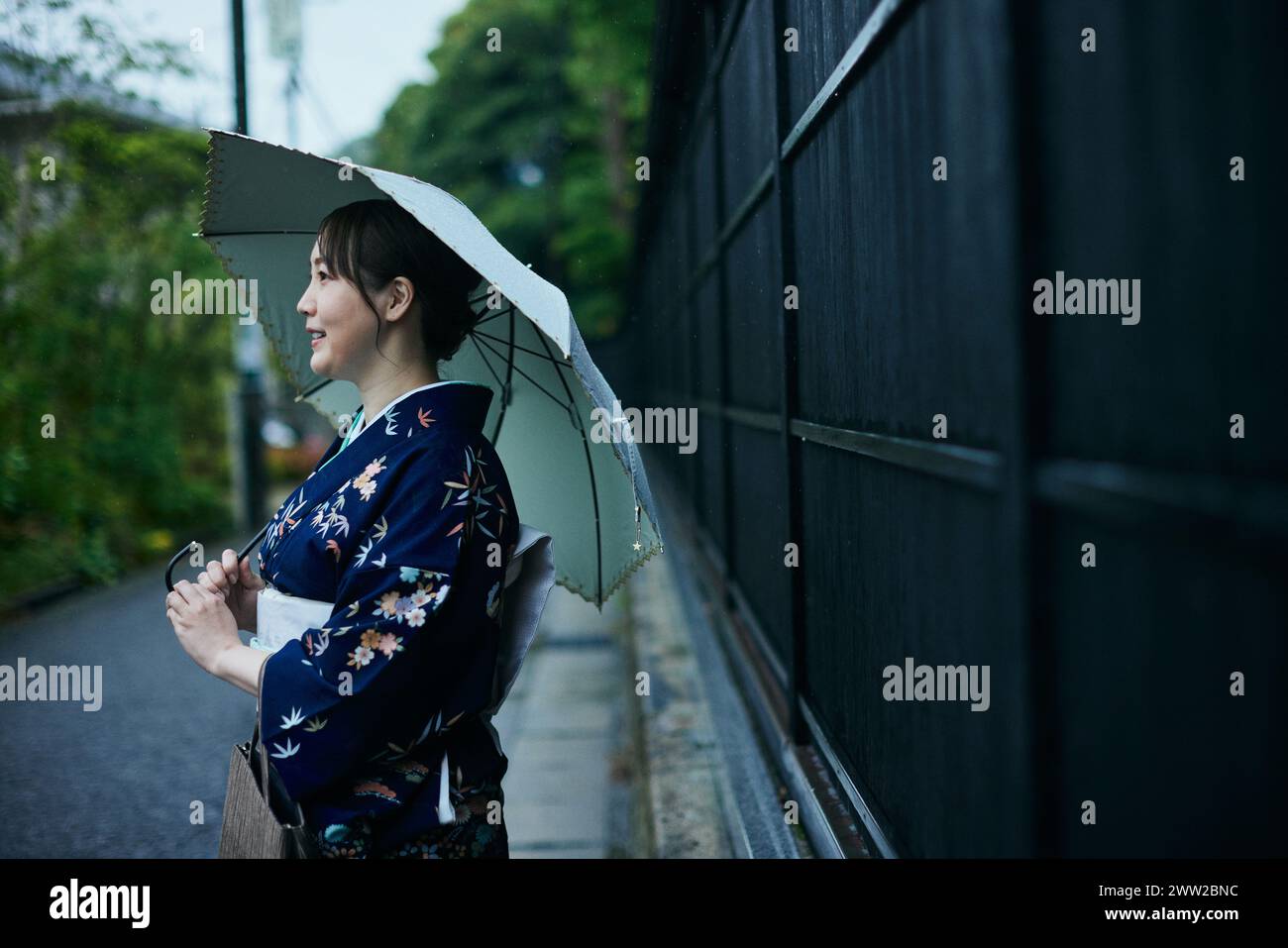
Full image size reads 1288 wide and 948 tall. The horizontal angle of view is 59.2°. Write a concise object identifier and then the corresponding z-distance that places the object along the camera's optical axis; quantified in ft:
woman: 5.64
